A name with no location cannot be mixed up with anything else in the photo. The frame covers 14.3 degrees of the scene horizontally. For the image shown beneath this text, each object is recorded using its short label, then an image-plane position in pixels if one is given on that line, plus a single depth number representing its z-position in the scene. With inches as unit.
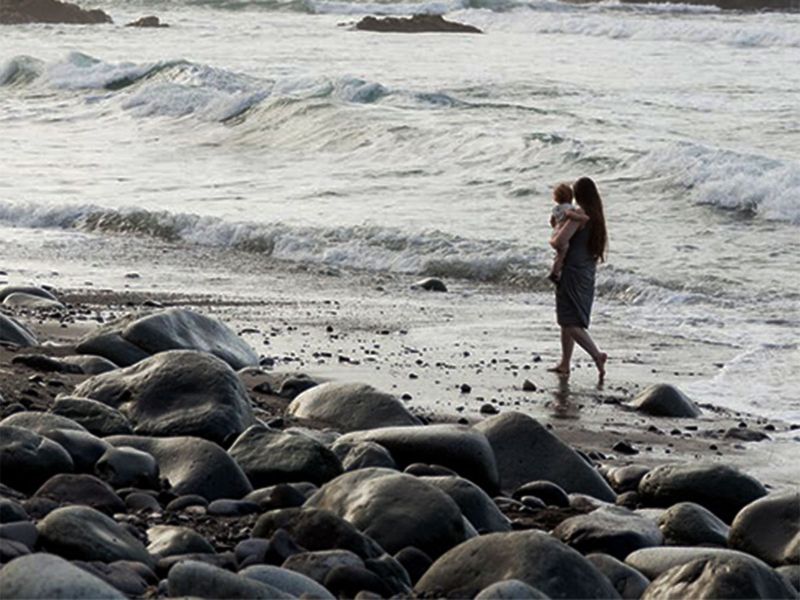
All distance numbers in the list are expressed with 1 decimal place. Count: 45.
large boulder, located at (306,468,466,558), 408.1
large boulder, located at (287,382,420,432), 567.8
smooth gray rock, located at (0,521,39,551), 358.2
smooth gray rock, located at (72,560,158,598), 338.8
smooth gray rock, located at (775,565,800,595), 433.7
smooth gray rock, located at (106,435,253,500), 446.4
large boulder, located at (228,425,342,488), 462.3
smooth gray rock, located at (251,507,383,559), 388.2
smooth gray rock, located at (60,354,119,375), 619.4
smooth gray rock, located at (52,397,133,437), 497.7
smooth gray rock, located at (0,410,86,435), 461.4
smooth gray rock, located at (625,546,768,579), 419.9
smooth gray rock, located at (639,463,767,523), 520.8
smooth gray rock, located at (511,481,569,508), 503.2
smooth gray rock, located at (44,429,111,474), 444.4
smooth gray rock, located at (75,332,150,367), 649.4
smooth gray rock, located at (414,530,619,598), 372.3
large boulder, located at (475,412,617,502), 527.2
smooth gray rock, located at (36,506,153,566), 359.3
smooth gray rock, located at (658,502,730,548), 471.8
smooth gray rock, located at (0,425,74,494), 423.3
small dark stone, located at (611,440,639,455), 625.2
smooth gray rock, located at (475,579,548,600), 342.3
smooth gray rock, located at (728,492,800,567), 466.0
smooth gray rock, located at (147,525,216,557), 378.9
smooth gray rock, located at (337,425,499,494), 494.9
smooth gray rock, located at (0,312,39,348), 678.9
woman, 797.7
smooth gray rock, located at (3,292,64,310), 831.1
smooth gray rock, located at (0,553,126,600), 304.0
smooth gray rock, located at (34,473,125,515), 410.9
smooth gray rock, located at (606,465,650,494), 553.4
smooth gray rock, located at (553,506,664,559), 444.7
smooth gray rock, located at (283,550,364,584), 367.7
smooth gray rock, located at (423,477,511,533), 441.8
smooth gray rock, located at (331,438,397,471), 481.3
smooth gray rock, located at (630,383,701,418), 693.3
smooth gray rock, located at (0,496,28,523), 370.9
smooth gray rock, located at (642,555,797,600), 377.8
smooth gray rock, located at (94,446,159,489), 443.5
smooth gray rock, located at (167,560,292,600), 333.1
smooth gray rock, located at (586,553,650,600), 398.0
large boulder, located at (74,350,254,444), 507.3
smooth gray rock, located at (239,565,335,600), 346.3
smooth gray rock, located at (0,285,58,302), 855.3
